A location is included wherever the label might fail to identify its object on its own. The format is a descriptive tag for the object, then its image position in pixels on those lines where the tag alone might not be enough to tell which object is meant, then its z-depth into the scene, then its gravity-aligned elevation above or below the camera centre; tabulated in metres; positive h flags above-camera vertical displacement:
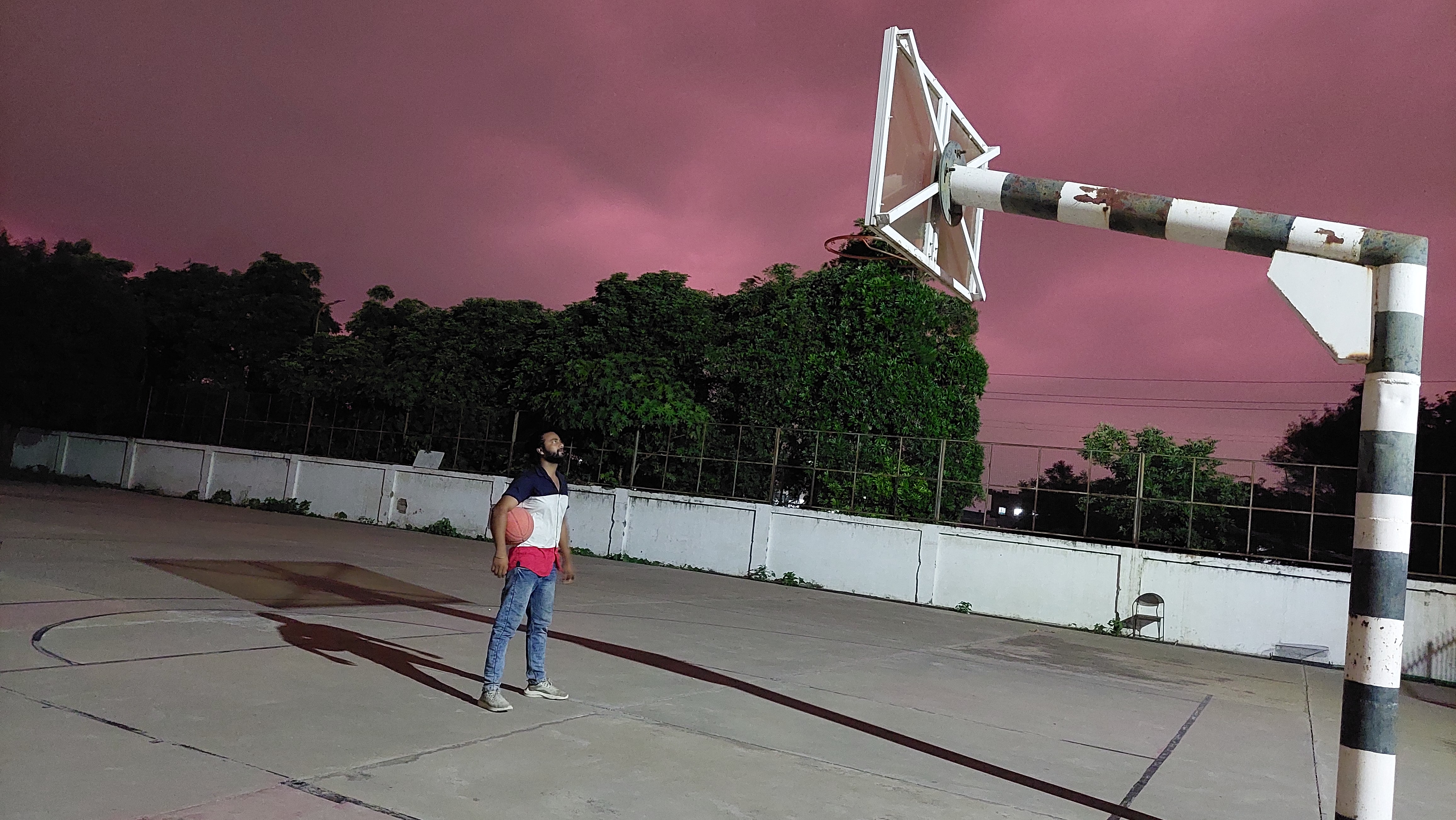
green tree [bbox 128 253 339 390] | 43.56 +5.10
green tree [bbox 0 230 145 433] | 31.45 +2.23
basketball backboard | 4.68 +1.80
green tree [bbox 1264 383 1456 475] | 31.44 +4.37
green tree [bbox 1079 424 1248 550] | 15.93 +0.76
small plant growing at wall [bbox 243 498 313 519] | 27.12 -2.15
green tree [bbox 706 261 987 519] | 23.88 +3.38
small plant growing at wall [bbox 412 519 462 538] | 24.55 -2.07
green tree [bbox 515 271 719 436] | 23.92 +3.31
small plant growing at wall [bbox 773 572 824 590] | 19.19 -1.87
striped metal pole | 3.56 +0.18
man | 5.82 -0.66
